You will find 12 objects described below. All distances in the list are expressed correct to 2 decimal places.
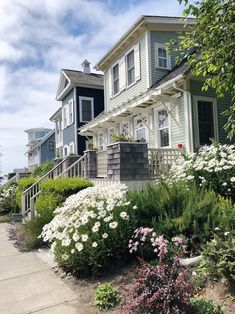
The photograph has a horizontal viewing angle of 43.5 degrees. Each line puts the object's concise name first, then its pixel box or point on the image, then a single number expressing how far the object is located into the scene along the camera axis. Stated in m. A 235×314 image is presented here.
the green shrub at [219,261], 3.22
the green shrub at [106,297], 3.35
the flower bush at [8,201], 12.50
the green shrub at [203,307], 2.82
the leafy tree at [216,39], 4.74
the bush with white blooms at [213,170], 6.22
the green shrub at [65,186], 8.05
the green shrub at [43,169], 18.69
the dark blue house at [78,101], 20.05
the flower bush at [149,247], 3.79
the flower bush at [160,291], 2.80
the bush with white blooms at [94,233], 4.21
